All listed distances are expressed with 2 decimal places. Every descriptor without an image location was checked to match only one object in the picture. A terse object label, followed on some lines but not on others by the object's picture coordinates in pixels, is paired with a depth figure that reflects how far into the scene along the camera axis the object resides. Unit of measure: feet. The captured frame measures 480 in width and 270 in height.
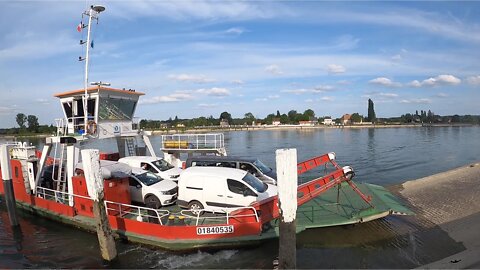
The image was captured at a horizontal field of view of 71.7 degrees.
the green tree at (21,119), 432.62
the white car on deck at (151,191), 43.93
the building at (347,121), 609.74
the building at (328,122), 595.47
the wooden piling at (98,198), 34.12
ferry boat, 35.53
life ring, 47.83
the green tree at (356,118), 622.21
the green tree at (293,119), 632.55
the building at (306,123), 563.20
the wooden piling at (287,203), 24.12
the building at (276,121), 593.26
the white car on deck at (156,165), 52.24
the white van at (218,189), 39.14
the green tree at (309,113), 639.19
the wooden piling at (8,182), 46.34
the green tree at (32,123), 393.02
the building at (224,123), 580.71
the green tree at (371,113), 595.47
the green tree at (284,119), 634.02
